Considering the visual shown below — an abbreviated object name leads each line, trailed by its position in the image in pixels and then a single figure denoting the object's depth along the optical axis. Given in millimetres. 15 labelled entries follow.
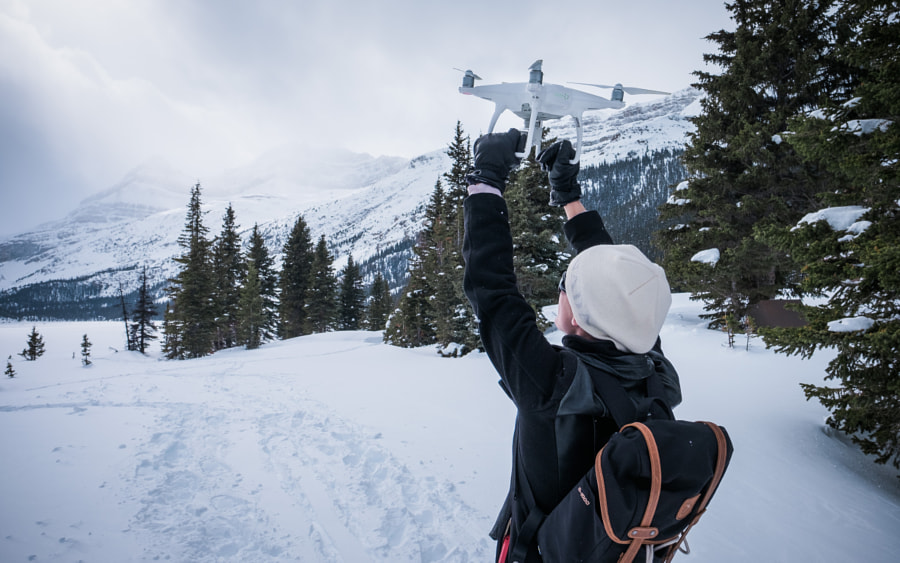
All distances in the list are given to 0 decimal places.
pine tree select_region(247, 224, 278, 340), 39031
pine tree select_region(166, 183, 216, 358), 30328
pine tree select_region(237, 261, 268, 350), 33719
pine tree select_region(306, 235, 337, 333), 40250
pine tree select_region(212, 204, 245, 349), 33562
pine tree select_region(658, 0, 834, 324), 10938
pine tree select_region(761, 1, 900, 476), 4227
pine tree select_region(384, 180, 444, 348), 25844
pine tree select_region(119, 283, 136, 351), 42838
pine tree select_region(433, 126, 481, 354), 16156
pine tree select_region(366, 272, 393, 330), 46812
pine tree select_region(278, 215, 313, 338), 41500
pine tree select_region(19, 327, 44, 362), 42250
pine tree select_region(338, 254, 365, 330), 45688
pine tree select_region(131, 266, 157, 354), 39488
